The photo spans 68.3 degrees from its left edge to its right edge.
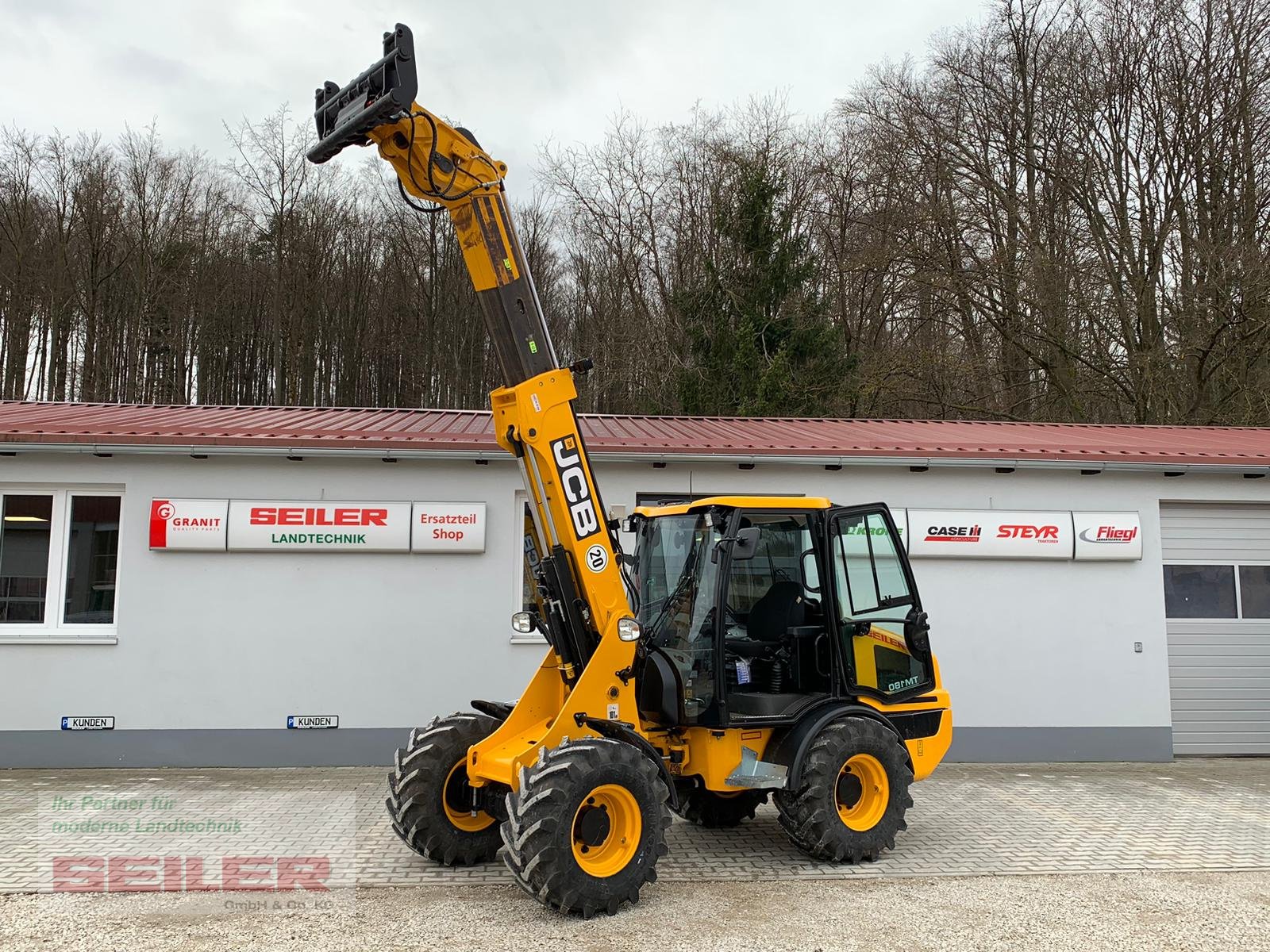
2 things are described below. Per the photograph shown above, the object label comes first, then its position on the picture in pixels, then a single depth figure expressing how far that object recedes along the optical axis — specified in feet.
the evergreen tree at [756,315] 66.03
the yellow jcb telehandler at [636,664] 15.93
